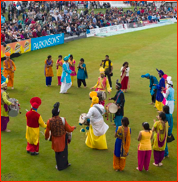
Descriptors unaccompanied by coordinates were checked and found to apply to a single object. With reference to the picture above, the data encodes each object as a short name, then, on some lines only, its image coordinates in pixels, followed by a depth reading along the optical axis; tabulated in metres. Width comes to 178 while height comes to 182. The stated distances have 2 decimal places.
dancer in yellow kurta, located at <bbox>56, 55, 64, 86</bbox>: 14.87
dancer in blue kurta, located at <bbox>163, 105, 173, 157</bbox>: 8.37
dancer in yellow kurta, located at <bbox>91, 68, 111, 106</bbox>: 11.77
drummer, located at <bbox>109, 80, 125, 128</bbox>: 9.83
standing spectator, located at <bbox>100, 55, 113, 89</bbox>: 14.36
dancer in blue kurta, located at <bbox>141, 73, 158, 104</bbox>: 11.99
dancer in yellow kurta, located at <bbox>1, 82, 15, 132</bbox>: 9.47
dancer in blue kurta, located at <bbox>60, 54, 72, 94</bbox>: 13.67
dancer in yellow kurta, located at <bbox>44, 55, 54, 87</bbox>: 14.58
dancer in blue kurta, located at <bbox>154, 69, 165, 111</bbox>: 11.31
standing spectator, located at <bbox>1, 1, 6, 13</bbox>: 32.12
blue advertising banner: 23.08
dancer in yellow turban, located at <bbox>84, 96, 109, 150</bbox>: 8.66
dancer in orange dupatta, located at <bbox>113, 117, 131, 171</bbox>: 7.62
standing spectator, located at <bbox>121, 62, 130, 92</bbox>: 13.72
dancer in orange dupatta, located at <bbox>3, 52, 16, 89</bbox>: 14.16
